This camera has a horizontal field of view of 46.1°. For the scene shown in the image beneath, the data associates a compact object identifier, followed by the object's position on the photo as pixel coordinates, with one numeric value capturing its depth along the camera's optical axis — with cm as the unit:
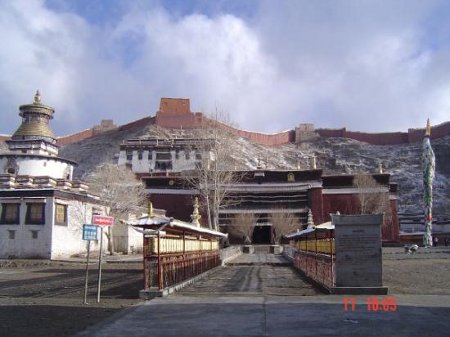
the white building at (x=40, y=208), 4222
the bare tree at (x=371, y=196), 7594
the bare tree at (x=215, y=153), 4998
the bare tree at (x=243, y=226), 7425
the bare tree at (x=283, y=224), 7288
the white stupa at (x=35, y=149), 5431
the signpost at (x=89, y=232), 1332
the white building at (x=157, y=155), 10394
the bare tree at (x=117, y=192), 5212
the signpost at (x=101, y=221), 1340
